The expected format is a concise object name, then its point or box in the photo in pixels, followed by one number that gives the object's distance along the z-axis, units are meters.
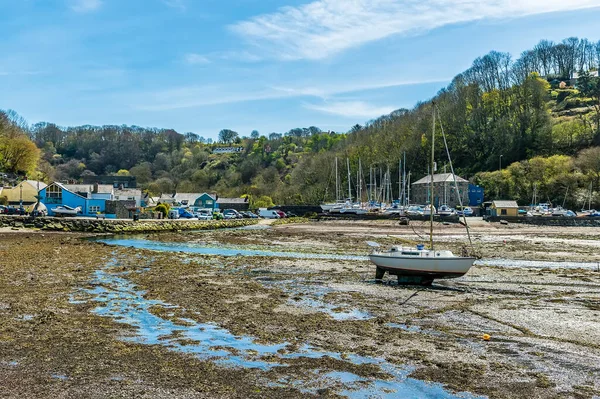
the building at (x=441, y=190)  105.75
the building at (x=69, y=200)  85.06
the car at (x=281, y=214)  100.86
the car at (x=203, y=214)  90.31
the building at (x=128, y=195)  101.28
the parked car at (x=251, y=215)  100.03
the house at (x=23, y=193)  91.69
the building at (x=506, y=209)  88.31
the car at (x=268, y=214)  101.06
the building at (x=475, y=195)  104.69
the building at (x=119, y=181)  156.21
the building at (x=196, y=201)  122.94
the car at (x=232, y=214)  97.38
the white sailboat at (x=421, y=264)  24.72
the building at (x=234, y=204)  122.50
